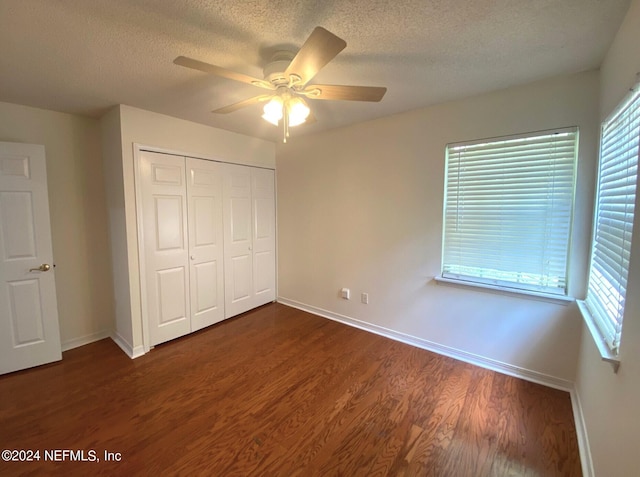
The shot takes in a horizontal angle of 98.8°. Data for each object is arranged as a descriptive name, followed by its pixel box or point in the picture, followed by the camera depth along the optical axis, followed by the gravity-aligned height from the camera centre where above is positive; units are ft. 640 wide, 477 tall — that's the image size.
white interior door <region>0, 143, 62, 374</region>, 7.45 -1.41
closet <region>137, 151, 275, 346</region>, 8.92 -0.99
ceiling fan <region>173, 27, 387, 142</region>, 3.96 +2.39
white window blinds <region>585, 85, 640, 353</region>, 4.02 -0.07
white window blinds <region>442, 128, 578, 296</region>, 6.66 +0.10
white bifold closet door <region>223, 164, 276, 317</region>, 11.16 -1.04
